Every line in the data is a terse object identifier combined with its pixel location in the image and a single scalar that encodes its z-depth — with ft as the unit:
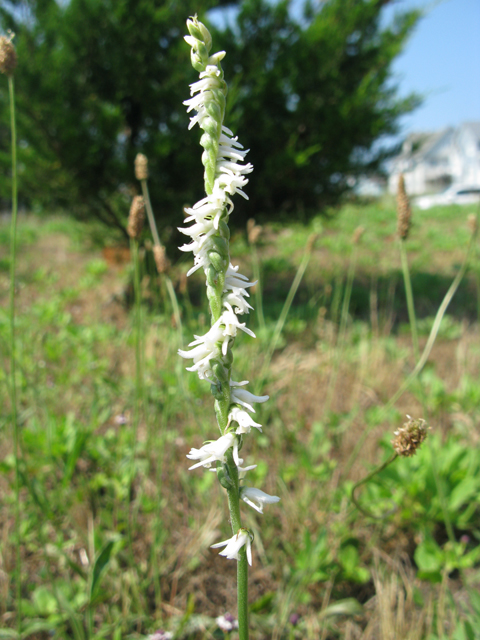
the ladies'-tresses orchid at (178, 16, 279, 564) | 0.55
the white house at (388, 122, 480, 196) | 99.81
